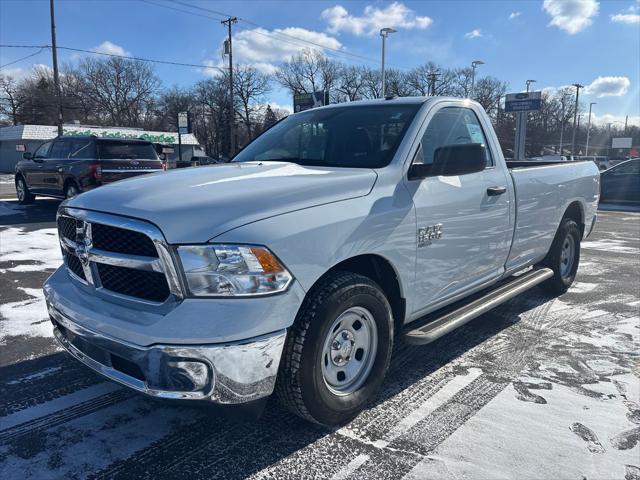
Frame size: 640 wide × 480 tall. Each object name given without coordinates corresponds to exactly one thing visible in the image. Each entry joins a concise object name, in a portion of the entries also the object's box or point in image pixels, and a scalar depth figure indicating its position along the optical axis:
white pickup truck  2.22
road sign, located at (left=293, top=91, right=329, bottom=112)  19.50
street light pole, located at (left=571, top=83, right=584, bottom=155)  65.22
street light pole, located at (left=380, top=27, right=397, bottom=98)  28.55
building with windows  47.88
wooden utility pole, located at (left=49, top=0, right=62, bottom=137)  29.28
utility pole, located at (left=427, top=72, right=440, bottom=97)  63.86
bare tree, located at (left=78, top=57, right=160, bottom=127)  76.25
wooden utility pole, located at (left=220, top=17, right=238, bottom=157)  39.69
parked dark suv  11.16
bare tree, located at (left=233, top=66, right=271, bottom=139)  72.44
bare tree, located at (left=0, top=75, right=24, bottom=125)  65.36
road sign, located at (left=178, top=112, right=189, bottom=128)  22.62
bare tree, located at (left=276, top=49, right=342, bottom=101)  69.69
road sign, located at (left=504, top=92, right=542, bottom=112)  26.95
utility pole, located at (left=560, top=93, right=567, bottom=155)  81.60
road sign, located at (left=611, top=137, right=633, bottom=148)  81.94
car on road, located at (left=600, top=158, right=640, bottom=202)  17.27
